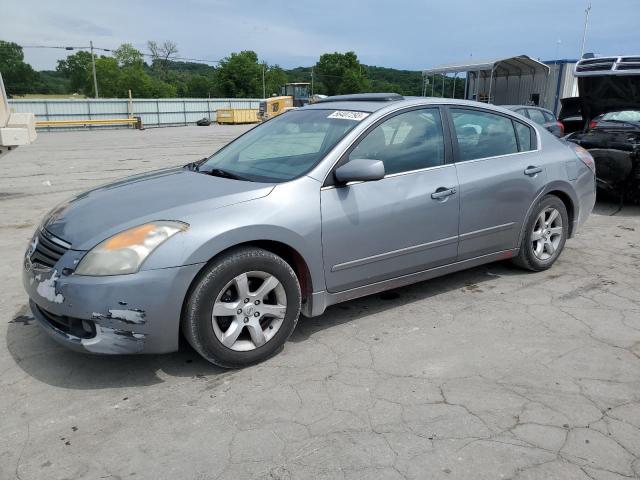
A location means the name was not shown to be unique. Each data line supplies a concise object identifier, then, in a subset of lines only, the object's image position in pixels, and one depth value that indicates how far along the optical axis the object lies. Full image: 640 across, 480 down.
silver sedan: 2.91
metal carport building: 23.14
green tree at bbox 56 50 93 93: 107.38
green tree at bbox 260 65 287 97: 95.75
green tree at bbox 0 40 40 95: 87.38
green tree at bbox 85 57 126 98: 90.42
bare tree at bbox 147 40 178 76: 99.00
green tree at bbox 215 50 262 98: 91.19
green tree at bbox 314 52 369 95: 103.75
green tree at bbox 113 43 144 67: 99.81
